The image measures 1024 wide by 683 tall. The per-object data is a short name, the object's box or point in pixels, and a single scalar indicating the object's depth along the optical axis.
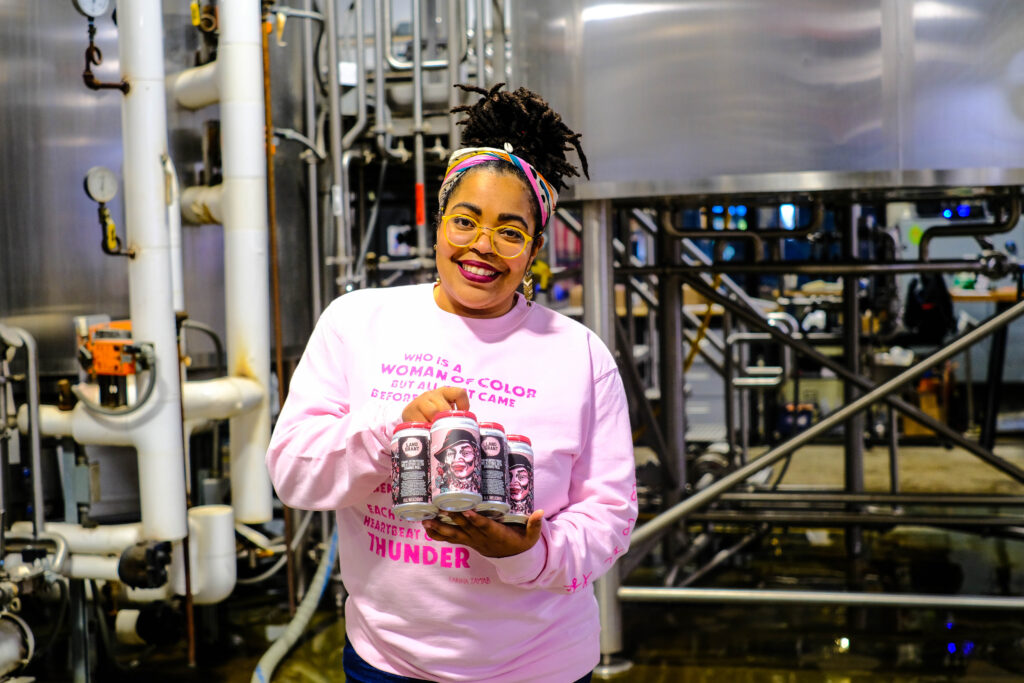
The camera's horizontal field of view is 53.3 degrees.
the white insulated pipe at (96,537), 3.12
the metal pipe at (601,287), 3.31
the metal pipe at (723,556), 4.28
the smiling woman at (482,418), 1.45
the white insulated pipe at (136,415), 3.02
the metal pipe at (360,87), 4.08
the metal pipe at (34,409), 2.87
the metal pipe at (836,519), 4.21
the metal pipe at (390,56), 4.21
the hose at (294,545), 4.00
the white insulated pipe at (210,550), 3.26
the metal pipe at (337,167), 4.02
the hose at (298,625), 3.37
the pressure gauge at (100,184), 3.01
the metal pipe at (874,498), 4.38
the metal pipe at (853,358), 4.66
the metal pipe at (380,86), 4.11
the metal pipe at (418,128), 4.03
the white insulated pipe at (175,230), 3.10
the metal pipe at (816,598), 3.21
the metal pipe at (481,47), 4.01
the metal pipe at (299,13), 3.91
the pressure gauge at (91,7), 2.93
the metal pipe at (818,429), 3.18
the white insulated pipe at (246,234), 3.32
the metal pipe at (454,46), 3.93
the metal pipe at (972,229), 3.34
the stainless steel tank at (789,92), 2.98
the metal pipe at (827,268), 3.62
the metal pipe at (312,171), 4.10
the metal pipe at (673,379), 4.33
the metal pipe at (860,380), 3.94
